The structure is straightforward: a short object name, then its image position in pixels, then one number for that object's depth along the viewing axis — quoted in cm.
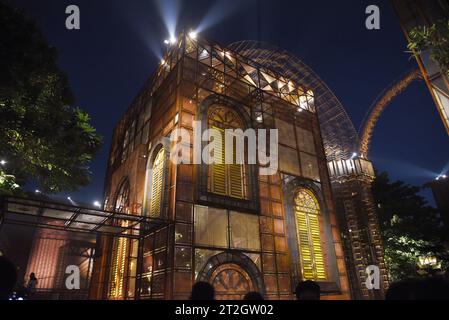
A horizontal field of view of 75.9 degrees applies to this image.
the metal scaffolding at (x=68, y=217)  854
